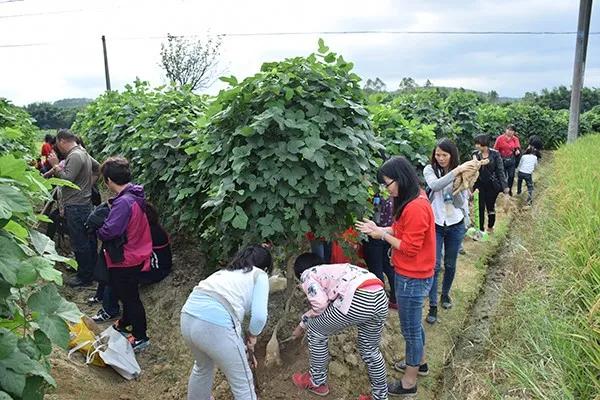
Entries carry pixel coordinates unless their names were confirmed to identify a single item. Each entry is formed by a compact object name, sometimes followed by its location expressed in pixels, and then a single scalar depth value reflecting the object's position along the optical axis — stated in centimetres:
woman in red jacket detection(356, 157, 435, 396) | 313
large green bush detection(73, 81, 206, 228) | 473
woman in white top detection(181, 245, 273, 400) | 263
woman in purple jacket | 387
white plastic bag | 364
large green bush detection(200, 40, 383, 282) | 327
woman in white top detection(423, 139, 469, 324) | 430
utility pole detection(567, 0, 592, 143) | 1536
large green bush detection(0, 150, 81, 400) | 146
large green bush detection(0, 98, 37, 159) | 527
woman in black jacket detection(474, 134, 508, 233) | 661
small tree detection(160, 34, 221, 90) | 2661
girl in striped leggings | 293
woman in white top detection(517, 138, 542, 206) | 963
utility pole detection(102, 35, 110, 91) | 2173
